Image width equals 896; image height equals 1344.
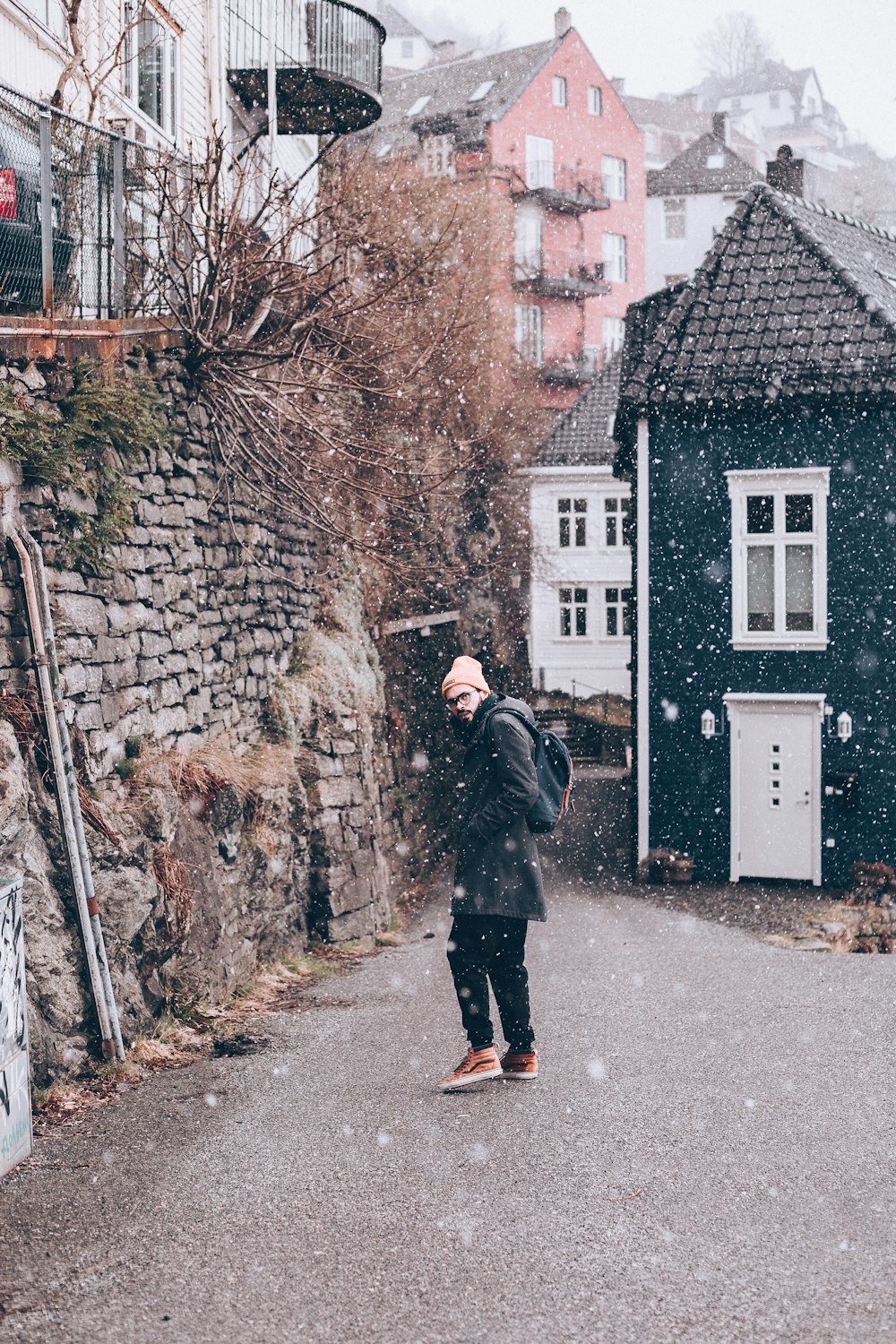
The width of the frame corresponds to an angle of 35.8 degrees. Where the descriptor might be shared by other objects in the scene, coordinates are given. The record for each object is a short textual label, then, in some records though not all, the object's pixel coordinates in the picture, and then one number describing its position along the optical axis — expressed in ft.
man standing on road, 20.22
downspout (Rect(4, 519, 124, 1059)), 22.95
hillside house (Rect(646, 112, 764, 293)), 176.14
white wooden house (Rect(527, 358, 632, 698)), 110.83
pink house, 127.85
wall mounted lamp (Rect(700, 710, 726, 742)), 56.24
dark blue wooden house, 54.44
